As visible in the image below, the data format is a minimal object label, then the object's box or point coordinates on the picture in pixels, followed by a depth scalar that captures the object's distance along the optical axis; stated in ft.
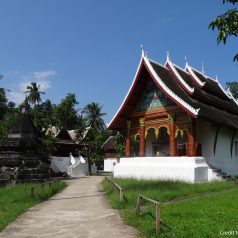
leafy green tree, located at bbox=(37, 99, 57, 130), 80.66
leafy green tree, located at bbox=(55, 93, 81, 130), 146.17
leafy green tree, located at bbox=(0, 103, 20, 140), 69.75
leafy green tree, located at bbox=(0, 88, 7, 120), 117.96
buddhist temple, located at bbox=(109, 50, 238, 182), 45.48
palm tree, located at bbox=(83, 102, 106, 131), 144.33
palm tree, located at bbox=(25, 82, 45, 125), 145.29
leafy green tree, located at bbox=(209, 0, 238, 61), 11.79
